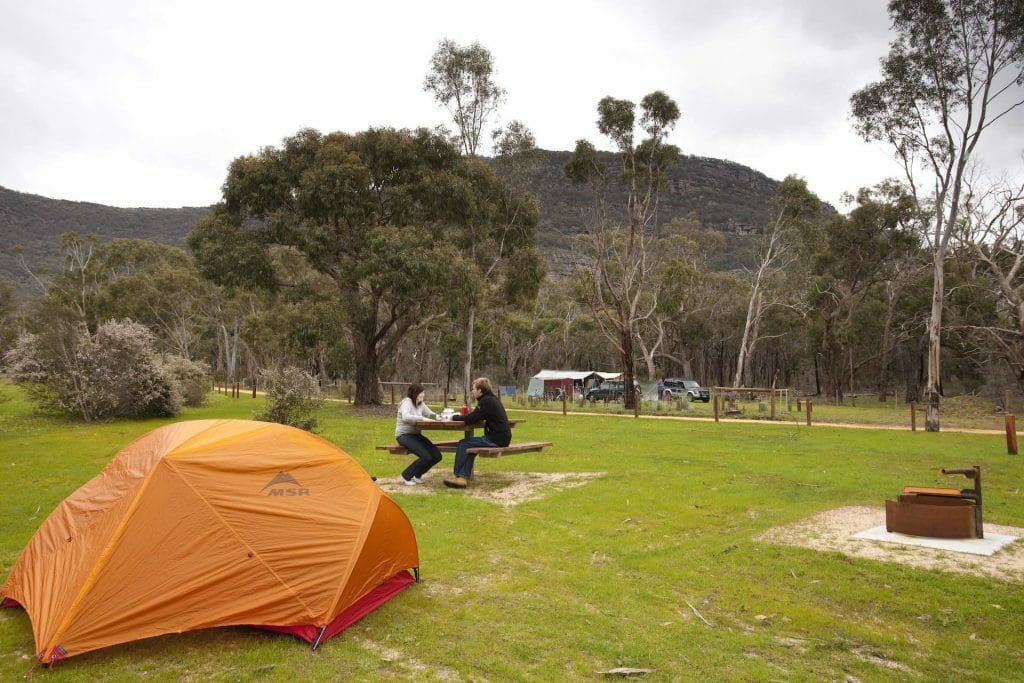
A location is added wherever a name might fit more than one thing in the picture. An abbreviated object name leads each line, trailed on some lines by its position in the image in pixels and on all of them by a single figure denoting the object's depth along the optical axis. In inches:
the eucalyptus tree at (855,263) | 1640.0
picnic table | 382.3
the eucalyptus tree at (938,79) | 808.9
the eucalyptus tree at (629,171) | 1339.8
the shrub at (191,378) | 1053.5
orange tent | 178.2
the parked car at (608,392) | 1620.3
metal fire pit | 277.0
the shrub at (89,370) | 802.8
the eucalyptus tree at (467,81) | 1248.8
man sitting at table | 387.5
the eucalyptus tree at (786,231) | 1692.9
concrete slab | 260.7
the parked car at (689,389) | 1684.7
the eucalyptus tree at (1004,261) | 1096.8
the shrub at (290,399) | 690.2
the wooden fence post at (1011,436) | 568.7
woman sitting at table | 380.8
